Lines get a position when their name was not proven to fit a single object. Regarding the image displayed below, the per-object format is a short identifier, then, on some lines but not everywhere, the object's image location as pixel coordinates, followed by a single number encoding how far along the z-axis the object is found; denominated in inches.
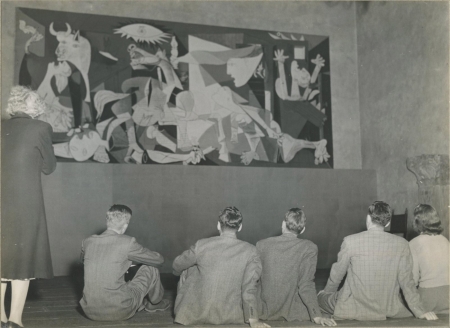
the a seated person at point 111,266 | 145.8
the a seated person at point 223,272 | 139.4
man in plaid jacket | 143.5
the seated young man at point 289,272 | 147.6
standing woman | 127.0
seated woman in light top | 152.6
